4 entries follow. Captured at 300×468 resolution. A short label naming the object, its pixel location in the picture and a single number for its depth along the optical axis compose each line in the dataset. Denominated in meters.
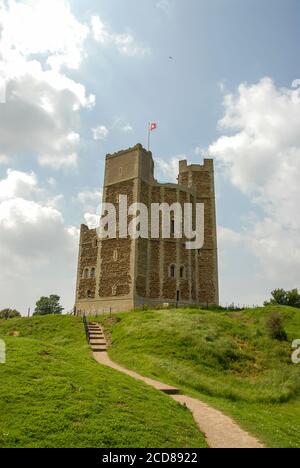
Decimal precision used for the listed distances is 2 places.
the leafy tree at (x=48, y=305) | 70.29
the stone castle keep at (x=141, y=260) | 37.97
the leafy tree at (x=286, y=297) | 60.41
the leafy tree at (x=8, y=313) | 54.64
